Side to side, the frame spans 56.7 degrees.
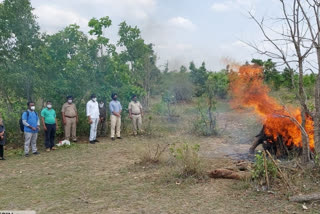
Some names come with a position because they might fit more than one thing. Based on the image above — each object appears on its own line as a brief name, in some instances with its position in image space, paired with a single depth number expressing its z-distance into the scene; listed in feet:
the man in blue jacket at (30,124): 29.30
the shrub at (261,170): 17.85
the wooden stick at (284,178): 16.87
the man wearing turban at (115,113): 37.68
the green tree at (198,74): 95.08
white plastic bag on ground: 33.91
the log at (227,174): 19.30
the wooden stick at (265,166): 17.30
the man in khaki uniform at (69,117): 34.84
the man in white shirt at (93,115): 35.29
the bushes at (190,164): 20.27
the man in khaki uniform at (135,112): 39.50
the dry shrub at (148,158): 24.62
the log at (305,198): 15.26
